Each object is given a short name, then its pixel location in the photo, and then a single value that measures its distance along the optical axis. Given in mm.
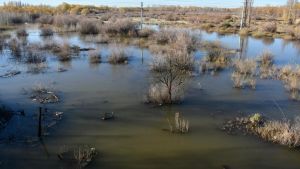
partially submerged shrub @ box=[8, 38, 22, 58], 12689
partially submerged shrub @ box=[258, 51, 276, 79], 9996
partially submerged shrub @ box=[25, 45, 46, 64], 11560
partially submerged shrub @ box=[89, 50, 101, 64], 11814
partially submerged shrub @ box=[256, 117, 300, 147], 5386
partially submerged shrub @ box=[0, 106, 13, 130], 5933
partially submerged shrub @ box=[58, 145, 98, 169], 4753
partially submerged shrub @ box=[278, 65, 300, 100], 8117
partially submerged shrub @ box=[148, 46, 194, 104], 7271
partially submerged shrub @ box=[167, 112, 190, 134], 5936
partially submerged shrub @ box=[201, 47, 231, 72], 10863
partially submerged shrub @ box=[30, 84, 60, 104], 7292
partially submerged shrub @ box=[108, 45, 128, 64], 11643
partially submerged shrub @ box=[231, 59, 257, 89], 8806
